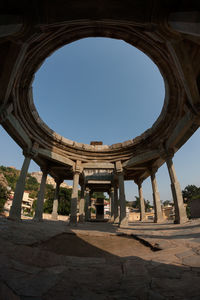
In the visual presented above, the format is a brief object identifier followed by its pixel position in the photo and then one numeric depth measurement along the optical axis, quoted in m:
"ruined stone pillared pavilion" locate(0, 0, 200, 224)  3.12
